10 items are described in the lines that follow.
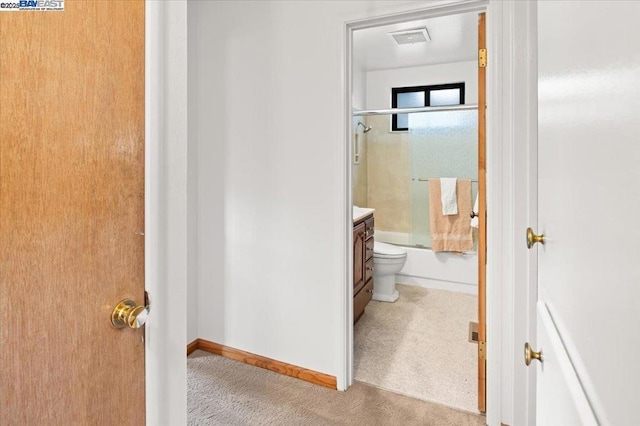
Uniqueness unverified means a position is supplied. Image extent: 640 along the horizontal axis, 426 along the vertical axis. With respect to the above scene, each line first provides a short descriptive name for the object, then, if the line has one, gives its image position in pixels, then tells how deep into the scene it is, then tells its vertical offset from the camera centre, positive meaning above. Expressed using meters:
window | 4.38 +1.39
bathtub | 4.00 -0.67
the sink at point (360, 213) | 3.01 -0.02
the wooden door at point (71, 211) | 0.63 +0.00
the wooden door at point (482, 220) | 1.91 -0.05
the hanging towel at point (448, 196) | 4.04 +0.16
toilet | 3.64 -0.59
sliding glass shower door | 3.98 +0.65
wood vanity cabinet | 2.95 -0.45
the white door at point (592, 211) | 0.47 +0.00
